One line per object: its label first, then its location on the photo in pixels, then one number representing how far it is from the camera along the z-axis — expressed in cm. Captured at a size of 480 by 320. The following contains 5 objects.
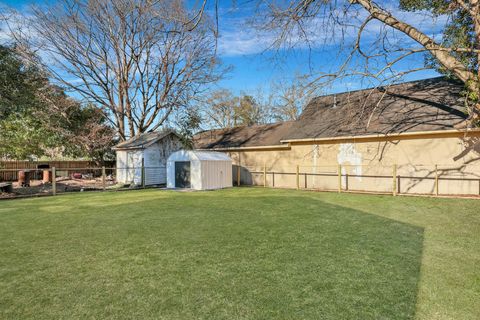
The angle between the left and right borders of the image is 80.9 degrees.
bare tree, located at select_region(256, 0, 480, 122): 614
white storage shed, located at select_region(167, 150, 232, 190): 1281
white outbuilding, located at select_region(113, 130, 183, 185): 1539
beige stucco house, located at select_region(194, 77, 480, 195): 964
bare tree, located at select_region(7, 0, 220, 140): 1536
